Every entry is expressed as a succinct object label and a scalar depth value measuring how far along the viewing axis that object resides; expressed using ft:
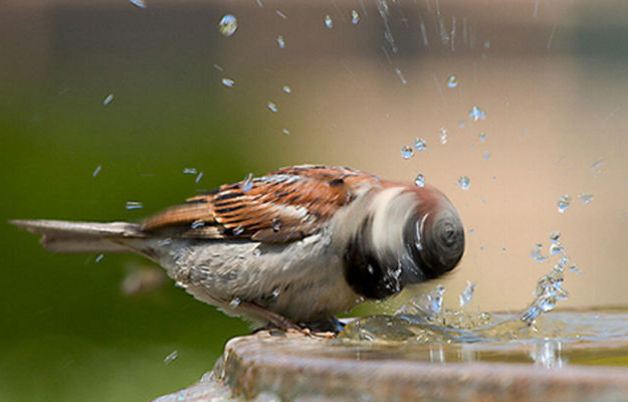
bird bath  12.22
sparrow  20.45
